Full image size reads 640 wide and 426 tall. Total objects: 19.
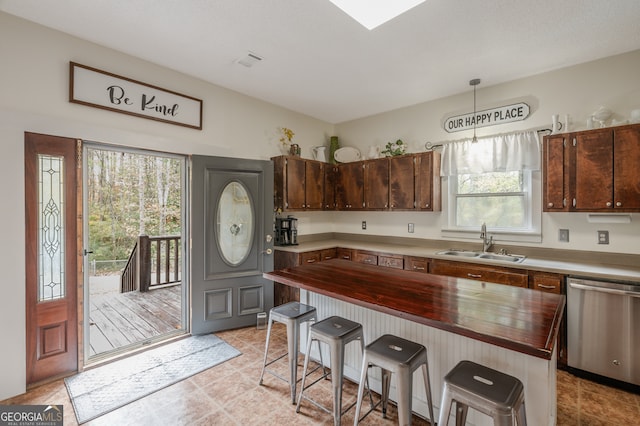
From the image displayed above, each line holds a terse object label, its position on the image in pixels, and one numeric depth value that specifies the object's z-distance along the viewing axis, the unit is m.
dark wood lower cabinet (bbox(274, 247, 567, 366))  2.72
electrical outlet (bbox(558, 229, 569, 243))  3.17
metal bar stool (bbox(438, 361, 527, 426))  1.27
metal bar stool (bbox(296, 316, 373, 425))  1.89
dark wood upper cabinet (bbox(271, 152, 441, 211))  3.97
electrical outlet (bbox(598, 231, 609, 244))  2.95
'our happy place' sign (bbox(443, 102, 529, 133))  3.42
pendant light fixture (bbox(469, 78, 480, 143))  3.47
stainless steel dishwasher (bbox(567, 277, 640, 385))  2.36
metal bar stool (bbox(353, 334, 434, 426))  1.57
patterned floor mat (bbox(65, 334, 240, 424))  2.23
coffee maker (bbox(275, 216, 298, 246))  4.39
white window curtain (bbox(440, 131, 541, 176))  3.34
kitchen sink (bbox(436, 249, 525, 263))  3.23
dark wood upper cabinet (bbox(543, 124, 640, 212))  2.61
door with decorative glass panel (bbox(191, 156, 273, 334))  3.35
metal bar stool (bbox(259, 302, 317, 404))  2.23
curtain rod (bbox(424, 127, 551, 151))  3.31
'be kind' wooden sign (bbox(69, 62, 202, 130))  2.63
